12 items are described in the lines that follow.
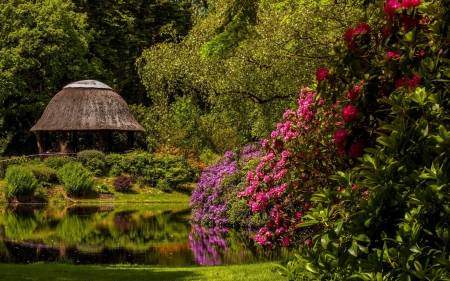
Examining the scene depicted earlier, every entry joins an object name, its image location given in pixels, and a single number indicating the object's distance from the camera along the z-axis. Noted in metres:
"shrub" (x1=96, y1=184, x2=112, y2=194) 36.78
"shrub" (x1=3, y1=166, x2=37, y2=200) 34.00
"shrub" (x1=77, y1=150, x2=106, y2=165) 39.16
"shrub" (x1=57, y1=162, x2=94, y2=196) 35.44
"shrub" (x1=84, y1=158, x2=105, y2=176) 38.34
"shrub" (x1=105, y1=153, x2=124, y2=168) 39.31
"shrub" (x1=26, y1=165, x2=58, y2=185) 36.06
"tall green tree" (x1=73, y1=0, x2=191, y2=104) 52.34
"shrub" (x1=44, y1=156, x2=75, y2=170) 38.36
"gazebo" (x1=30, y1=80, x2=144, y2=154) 43.03
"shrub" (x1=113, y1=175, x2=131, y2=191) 37.23
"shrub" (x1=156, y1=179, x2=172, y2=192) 38.12
